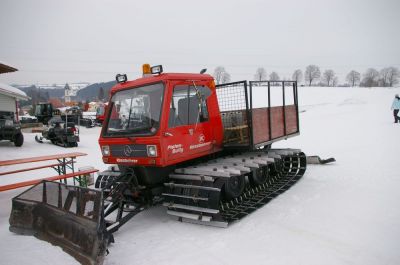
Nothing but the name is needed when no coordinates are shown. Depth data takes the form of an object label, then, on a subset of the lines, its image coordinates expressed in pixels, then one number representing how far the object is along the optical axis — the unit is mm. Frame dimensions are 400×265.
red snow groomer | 4668
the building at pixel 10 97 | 21812
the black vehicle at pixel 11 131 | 16078
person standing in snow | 17219
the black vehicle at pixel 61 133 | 16938
